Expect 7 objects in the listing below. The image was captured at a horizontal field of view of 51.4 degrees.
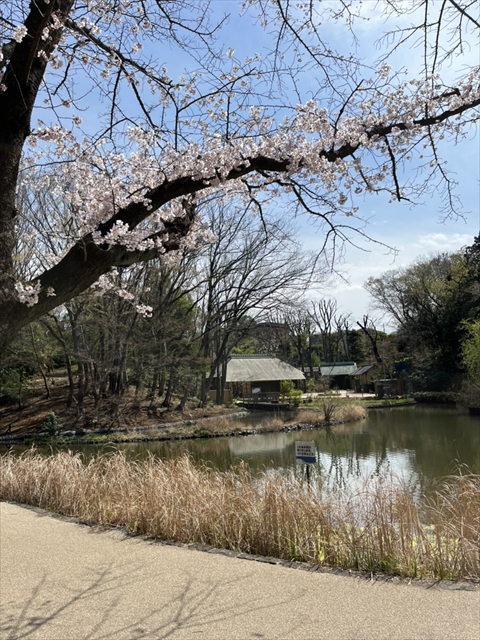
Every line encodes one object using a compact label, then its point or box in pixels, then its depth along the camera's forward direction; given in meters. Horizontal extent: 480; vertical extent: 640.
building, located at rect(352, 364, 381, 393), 38.94
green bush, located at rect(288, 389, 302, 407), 27.81
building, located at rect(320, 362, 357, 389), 45.88
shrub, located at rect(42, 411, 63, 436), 17.91
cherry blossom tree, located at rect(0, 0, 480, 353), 2.45
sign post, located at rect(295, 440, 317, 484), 6.20
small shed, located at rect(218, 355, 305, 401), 35.09
